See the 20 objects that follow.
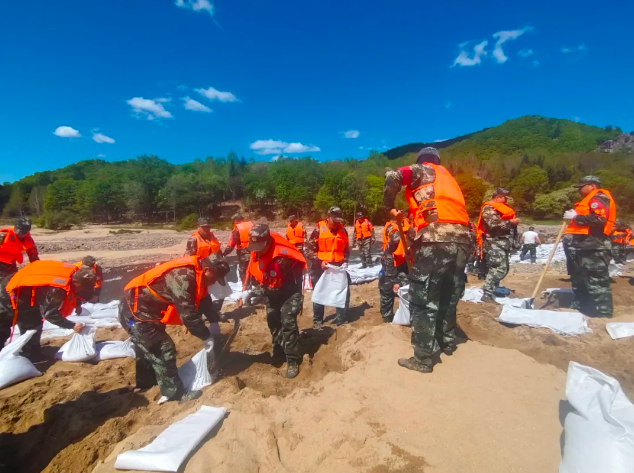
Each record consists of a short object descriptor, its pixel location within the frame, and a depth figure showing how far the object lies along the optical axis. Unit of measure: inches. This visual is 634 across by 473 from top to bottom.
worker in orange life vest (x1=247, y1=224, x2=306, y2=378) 135.4
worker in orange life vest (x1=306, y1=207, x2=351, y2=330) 195.8
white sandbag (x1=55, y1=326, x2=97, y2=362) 163.8
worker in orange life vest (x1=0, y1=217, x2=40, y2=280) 212.7
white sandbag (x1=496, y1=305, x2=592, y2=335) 148.2
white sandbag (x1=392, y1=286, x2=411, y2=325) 154.9
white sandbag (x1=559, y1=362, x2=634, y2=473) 57.6
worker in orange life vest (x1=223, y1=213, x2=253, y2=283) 234.7
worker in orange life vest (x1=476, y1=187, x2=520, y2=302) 213.3
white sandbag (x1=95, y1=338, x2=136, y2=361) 169.0
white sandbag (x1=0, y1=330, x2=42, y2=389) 141.2
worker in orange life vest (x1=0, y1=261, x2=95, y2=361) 138.8
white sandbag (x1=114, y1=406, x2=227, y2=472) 77.1
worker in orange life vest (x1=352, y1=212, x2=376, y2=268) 385.7
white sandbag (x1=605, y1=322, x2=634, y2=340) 138.7
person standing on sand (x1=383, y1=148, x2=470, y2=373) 105.7
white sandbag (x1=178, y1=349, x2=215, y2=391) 127.7
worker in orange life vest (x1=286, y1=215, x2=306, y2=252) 302.4
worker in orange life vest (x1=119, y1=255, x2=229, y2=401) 120.7
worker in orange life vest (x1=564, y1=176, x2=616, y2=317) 163.6
